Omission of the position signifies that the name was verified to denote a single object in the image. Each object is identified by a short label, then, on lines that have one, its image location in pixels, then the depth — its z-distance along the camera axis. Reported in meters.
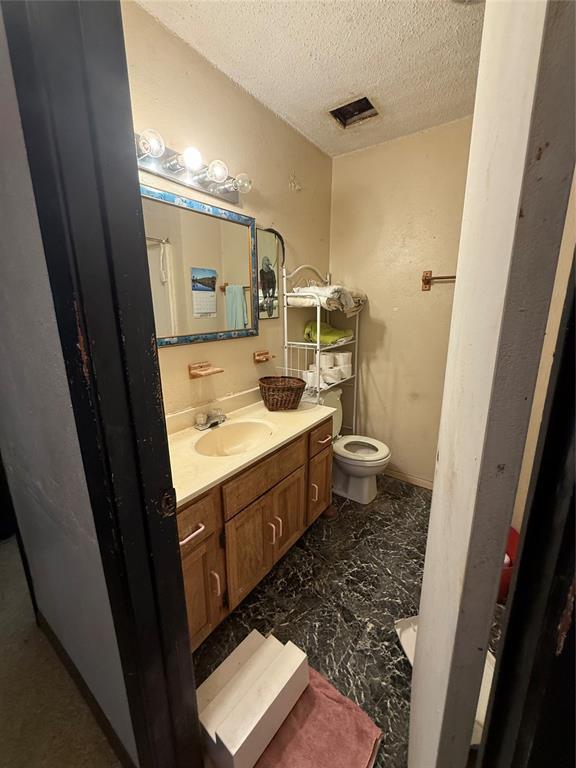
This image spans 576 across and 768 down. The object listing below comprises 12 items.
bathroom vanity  1.10
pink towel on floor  0.91
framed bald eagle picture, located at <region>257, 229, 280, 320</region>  1.84
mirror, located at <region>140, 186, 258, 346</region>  1.36
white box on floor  0.84
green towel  2.16
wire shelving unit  1.97
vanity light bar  1.20
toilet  2.01
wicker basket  1.76
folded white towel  1.89
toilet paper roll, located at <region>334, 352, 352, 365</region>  2.11
